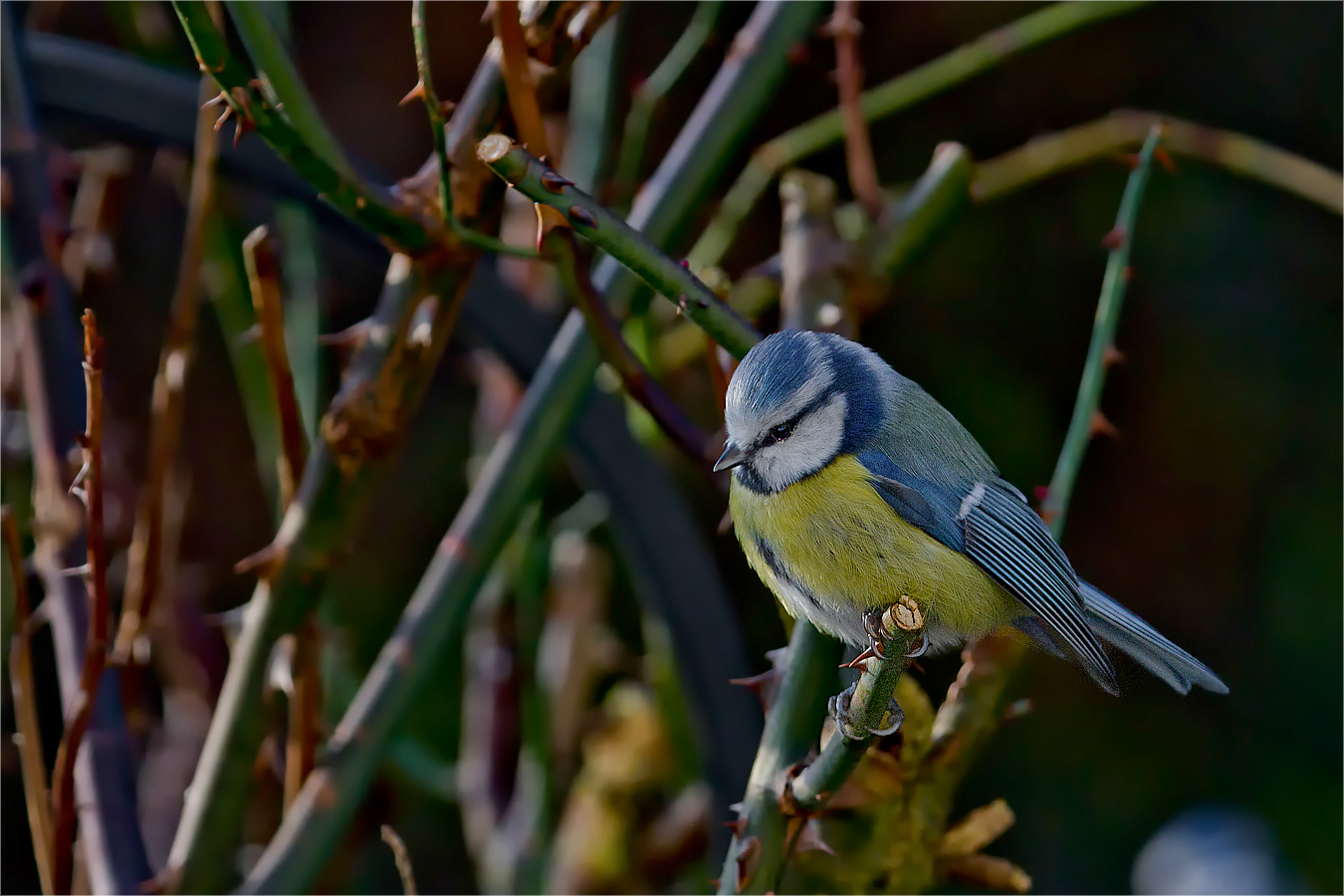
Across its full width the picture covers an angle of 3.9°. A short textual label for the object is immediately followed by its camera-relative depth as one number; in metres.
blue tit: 3.39
